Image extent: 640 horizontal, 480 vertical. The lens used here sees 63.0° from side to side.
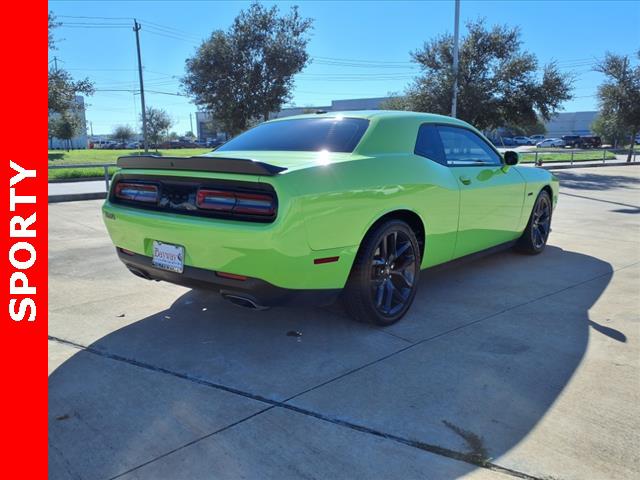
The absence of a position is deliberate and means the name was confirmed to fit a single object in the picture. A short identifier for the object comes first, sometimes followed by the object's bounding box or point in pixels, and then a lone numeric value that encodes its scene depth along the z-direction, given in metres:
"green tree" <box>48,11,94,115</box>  15.58
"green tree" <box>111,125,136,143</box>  89.06
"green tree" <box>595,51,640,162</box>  26.31
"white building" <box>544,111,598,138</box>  94.06
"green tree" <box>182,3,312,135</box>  19.16
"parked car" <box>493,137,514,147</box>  62.06
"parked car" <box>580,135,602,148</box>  51.91
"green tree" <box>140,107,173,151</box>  58.38
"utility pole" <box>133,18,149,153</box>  25.70
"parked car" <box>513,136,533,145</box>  66.82
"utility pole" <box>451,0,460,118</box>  19.08
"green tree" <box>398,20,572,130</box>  20.47
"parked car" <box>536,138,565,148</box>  56.75
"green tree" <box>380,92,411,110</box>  22.19
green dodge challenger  3.01
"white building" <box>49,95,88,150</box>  75.97
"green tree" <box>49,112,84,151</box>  18.64
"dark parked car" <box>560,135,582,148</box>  52.75
